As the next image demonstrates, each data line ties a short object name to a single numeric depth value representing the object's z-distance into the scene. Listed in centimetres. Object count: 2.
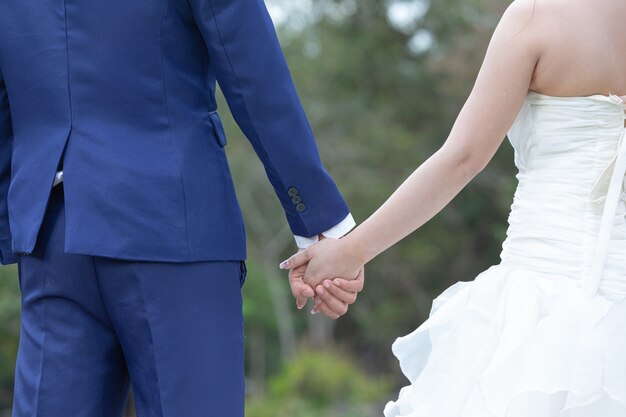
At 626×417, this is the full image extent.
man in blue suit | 418
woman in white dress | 422
